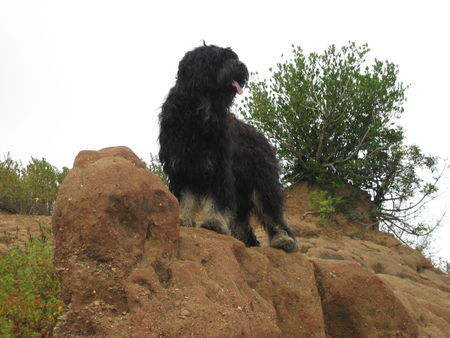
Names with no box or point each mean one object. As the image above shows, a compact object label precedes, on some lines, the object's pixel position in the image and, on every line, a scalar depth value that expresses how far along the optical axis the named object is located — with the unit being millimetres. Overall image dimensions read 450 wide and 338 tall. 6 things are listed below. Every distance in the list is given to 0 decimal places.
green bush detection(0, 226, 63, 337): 4660
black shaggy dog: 4883
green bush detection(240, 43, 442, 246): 13070
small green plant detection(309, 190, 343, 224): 12352
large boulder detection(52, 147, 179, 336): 3070
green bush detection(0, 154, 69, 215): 10977
